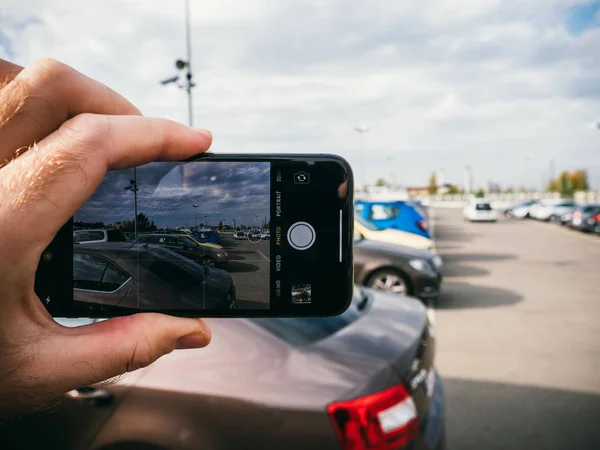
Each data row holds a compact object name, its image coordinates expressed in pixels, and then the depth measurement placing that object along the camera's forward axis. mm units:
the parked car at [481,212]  35334
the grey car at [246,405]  2301
